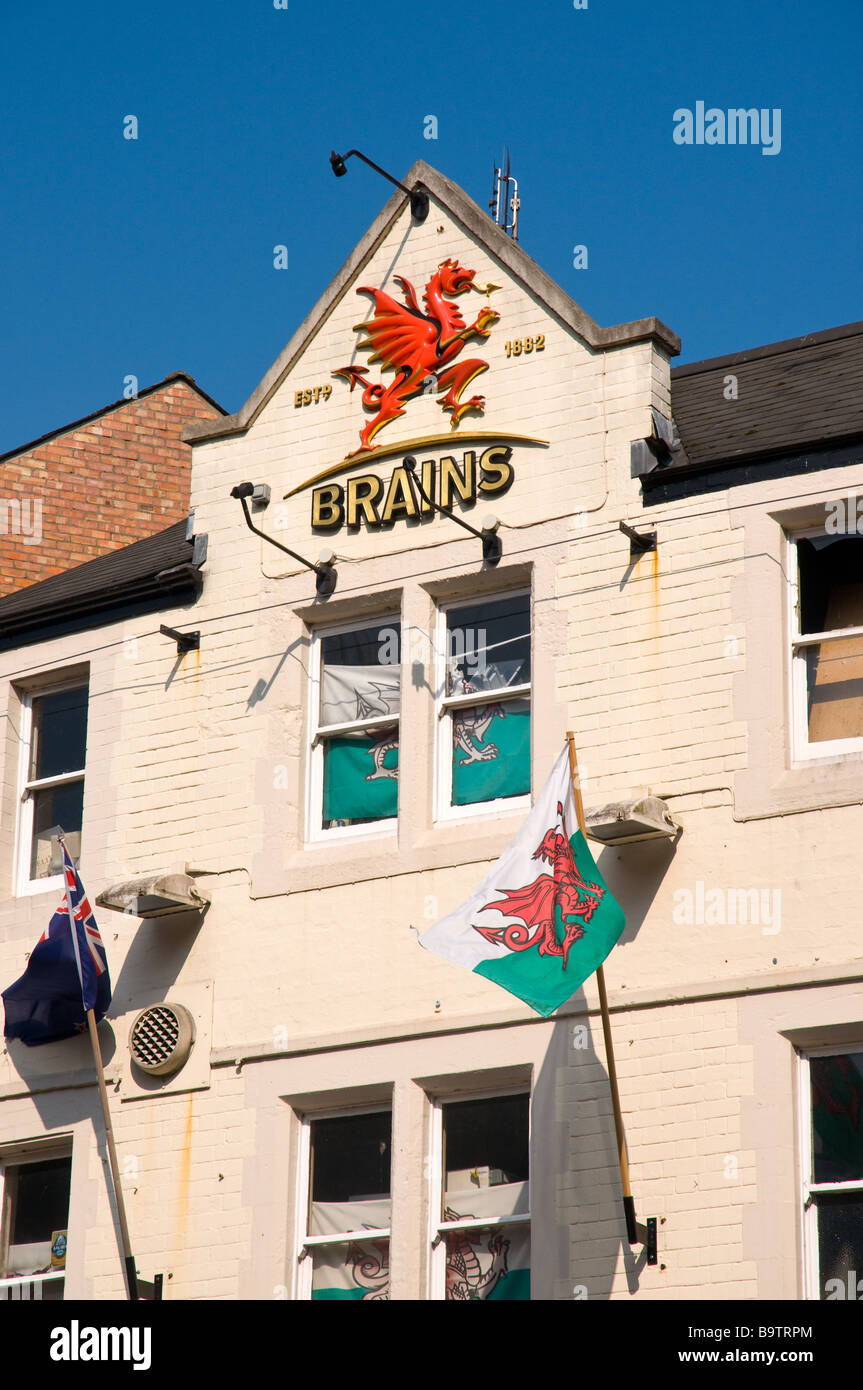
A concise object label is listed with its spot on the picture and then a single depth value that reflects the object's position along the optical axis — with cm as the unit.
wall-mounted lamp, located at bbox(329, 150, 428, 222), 1677
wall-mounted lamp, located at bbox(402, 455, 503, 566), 1548
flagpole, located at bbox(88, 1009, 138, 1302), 1463
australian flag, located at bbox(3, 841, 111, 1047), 1565
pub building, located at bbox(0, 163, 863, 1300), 1345
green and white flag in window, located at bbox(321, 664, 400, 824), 1560
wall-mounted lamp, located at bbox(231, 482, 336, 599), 1611
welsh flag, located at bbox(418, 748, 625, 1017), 1288
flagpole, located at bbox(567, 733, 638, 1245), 1314
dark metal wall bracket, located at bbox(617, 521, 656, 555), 1484
